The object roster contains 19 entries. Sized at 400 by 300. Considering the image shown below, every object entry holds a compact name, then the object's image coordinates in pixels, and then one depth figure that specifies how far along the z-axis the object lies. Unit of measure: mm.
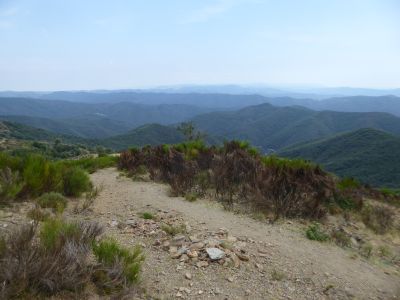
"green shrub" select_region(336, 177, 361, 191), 10368
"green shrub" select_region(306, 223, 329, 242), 6004
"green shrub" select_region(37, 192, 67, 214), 5788
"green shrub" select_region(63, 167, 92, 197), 7141
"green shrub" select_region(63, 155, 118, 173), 11600
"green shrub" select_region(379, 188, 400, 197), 11477
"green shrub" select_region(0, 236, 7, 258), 3101
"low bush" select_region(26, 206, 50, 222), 4926
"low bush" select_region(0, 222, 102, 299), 2820
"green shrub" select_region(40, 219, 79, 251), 3311
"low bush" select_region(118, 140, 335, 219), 7137
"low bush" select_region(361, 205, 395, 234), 7484
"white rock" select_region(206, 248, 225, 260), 4348
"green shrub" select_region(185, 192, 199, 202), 7380
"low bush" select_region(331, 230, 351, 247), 6080
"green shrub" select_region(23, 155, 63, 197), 6398
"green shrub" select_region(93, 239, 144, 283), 3410
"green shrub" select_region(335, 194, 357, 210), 8289
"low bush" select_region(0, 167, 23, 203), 5656
